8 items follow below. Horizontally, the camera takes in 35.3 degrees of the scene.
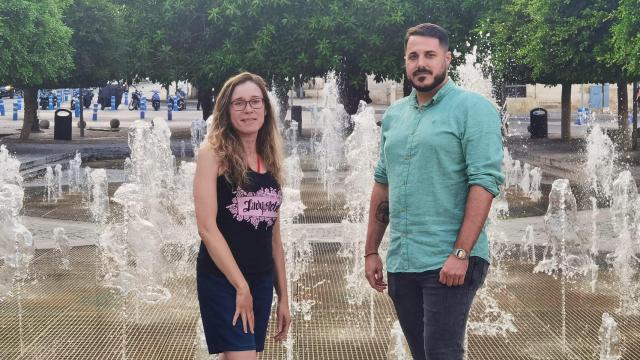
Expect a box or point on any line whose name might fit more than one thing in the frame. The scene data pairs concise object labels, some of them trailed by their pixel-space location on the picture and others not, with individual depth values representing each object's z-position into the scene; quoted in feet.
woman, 10.84
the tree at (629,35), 50.67
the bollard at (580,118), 122.80
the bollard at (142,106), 138.89
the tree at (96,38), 85.40
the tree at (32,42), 65.36
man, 10.68
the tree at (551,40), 62.39
